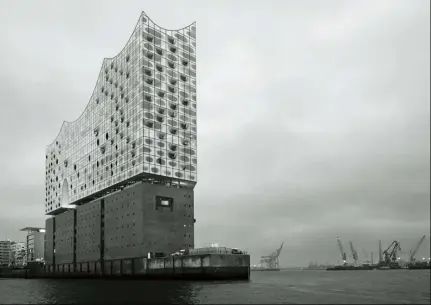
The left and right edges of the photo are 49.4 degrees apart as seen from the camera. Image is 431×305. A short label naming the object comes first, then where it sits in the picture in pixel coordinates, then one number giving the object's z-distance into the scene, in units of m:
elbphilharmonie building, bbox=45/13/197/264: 113.31
